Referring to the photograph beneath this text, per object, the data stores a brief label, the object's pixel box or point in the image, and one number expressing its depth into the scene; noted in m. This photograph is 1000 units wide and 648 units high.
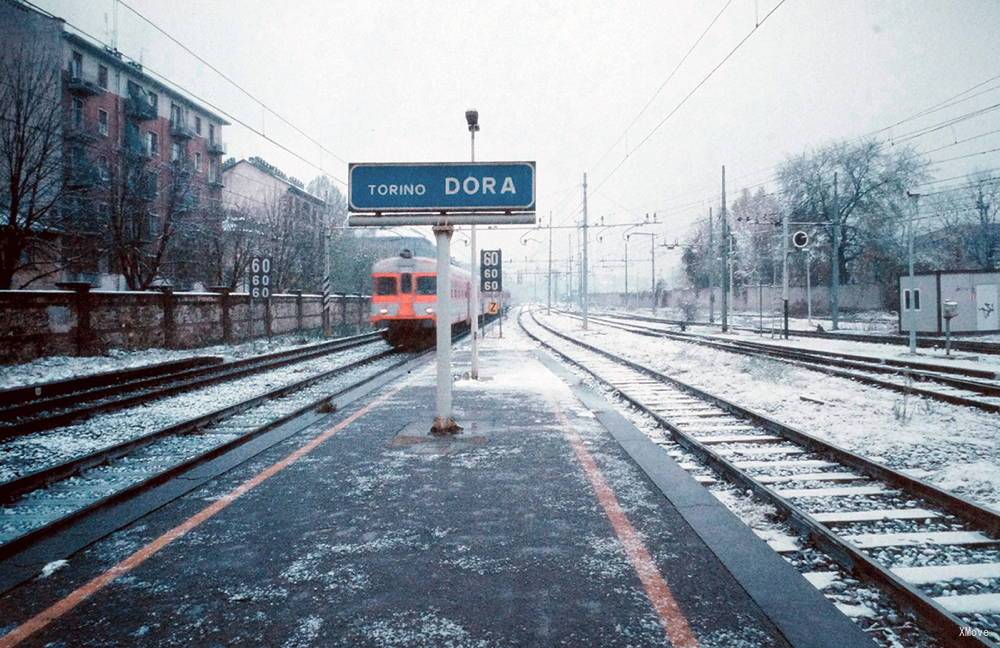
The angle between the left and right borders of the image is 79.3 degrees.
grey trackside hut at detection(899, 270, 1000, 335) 23.56
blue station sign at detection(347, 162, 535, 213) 7.24
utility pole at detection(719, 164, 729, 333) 25.84
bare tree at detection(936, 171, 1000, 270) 49.03
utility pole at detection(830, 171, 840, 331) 30.16
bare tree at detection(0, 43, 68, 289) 18.69
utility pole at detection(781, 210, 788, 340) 23.51
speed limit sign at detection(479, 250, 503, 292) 18.05
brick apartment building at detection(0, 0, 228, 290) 25.12
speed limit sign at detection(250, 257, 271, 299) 22.42
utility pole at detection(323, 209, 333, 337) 26.80
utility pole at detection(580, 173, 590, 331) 32.37
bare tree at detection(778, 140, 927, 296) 46.91
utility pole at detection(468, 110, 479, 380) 13.09
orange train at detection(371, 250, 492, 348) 21.47
